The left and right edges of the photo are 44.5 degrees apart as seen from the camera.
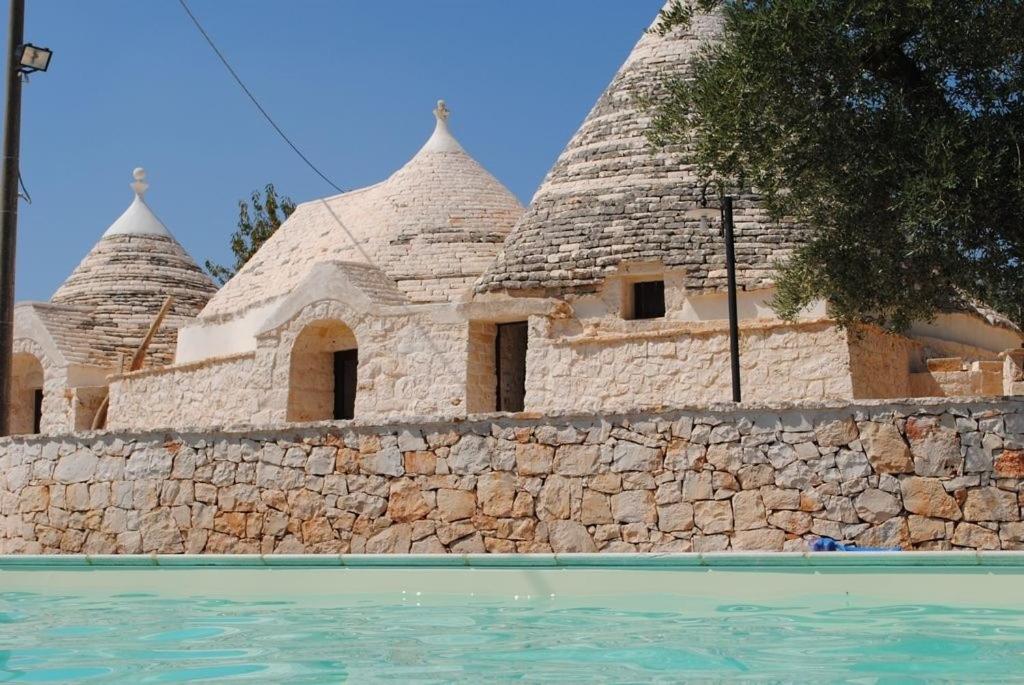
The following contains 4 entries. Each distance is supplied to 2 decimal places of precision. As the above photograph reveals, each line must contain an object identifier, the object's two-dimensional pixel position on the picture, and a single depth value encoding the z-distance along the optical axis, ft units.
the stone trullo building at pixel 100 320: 70.85
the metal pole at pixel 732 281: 40.42
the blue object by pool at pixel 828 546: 25.81
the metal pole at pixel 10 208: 39.22
